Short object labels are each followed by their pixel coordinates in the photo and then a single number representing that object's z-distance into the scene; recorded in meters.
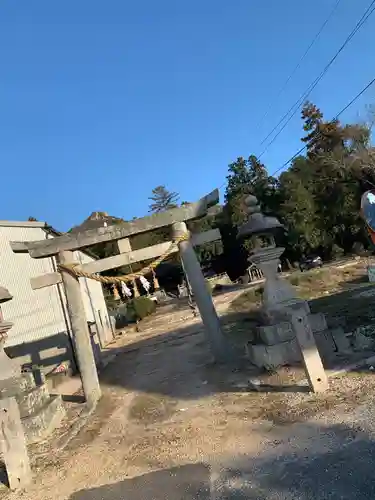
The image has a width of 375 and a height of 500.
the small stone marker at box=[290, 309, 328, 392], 6.36
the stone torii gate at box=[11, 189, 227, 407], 10.13
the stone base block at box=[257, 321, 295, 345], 8.28
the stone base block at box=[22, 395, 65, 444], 7.55
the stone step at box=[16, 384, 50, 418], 7.73
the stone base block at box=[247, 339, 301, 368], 8.00
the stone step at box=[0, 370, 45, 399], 7.04
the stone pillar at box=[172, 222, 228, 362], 10.11
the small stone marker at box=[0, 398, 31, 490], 5.47
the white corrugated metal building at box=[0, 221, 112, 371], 14.17
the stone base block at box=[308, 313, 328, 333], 8.35
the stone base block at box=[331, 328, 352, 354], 8.07
